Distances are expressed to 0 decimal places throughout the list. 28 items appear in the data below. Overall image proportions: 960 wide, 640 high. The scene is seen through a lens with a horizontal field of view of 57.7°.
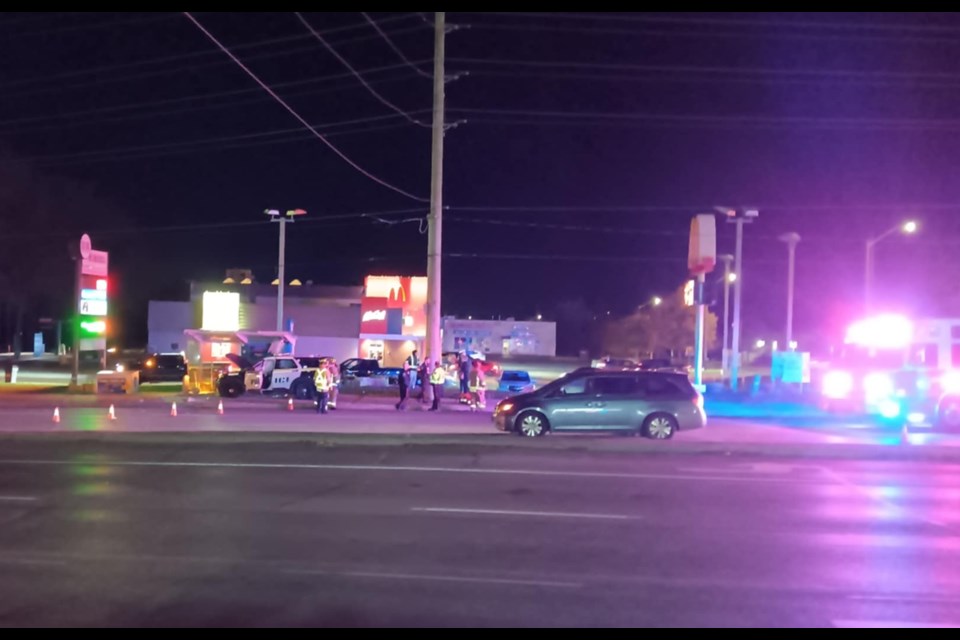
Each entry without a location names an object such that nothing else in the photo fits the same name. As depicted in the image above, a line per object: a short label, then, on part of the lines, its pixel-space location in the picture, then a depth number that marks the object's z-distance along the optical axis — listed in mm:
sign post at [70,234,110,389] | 32656
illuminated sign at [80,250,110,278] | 33053
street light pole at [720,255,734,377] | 43594
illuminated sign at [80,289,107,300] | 33062
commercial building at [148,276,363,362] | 53406
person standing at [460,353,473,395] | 27734
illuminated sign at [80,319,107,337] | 33031
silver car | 18391
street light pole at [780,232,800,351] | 39969
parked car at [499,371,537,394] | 33812
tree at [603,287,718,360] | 89125
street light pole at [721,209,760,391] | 34909
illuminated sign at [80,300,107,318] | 32969
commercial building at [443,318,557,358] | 83706
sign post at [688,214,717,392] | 22250
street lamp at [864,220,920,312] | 34459
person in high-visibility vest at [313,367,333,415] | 23797
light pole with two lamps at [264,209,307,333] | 42312
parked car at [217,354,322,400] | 29719
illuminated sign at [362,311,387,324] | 56156
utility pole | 26641
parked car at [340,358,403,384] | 37566
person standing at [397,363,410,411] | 25297
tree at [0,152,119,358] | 69625
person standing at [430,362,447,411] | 24891
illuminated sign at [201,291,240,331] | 54844
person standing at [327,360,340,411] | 24641
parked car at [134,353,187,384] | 40281
